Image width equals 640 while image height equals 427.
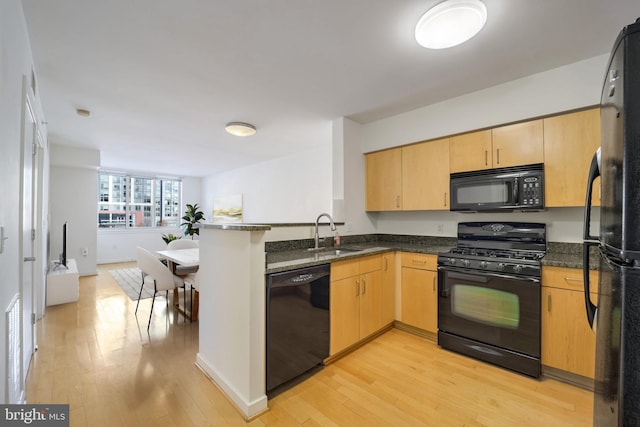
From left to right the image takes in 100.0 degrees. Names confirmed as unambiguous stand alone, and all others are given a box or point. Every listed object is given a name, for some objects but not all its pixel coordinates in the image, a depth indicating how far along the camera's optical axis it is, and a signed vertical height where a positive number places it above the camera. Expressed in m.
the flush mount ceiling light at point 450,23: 1.50 +1.13
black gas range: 2.11 -0.70
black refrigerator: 0.61 -0.06
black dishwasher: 1.83 -0.80
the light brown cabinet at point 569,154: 2.13 +0.49
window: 7.25 +0.40
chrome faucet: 2.84 -0.24
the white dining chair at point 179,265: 3.61 -0.67
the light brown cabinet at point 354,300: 2.30 -0.80
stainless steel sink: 2.57 -0.37
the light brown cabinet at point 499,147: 2.37 +0.64
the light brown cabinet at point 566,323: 1.94 -0.82
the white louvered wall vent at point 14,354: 1.33 -0.75
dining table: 3.27 -0.81
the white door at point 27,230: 1.78 -0.11
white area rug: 4.23 -1.23
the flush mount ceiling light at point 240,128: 3.50 +1.14
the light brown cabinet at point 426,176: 2.88 +0.44
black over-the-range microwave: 2.33 +0.24
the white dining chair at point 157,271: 3.09 -0.65
